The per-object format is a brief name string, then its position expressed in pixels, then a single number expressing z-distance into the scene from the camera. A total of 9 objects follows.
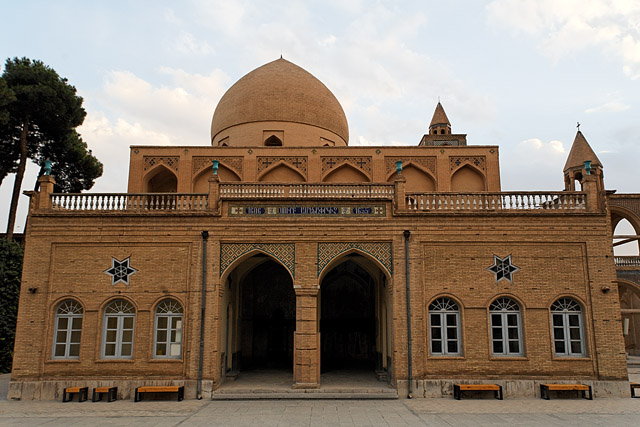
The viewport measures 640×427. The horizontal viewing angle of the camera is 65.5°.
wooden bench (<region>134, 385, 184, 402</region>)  11.65
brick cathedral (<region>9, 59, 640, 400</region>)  12.13
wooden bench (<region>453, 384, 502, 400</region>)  11.70
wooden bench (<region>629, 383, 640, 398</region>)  11.95
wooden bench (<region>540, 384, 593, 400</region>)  11.64
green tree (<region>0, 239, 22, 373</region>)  16.42
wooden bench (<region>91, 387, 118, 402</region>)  11.69
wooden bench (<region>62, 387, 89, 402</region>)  11.68
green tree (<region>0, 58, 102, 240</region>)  19.14
